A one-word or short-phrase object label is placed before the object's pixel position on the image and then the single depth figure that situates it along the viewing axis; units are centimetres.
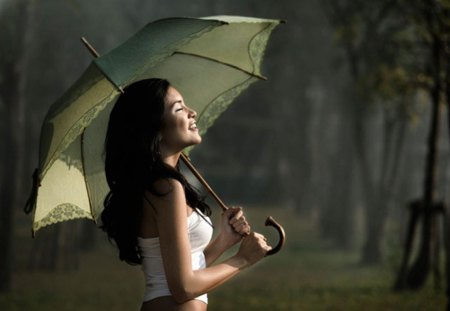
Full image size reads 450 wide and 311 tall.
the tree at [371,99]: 3850
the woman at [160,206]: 778
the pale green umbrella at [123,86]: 870
